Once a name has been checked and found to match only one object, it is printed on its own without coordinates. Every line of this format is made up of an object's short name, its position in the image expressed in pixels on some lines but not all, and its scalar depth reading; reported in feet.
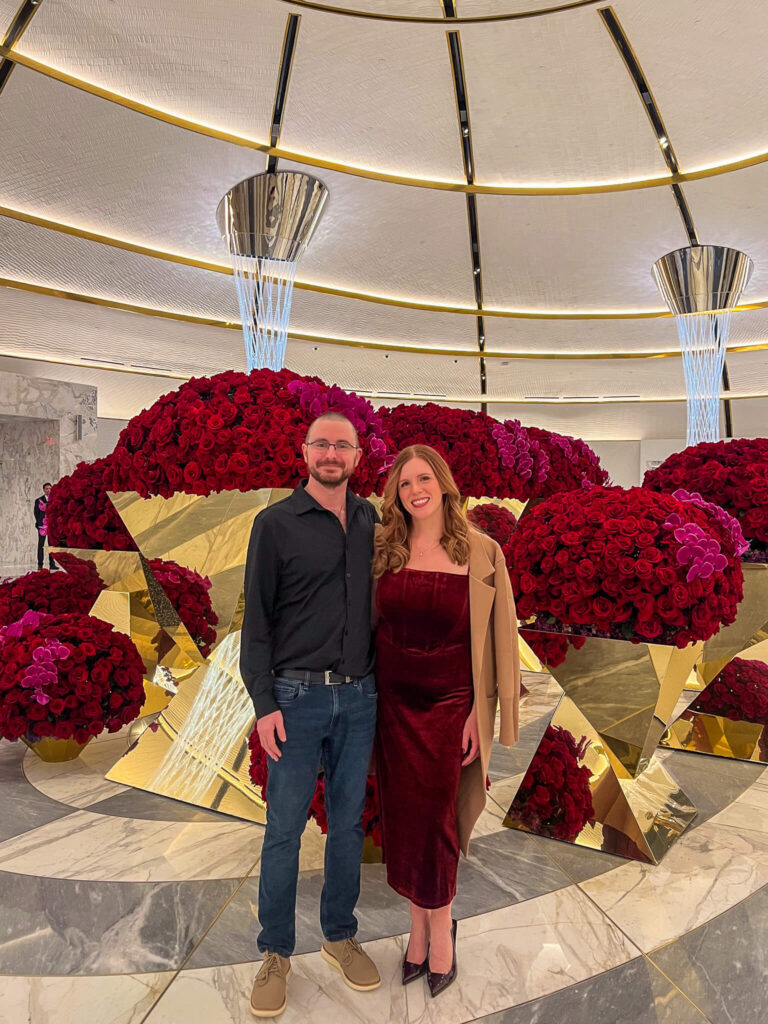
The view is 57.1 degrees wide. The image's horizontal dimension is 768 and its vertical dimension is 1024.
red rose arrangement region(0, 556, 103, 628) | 12.77
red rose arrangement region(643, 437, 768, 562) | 10.60
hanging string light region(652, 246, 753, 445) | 24.90
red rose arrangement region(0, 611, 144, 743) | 10.35
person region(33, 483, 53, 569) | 33.14
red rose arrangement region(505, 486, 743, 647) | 7.85
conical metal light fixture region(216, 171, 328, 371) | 19.11
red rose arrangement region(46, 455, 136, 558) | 12.77
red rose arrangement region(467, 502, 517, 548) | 12.31
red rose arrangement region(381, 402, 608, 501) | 11.59
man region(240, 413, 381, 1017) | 5.90
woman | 6.12
